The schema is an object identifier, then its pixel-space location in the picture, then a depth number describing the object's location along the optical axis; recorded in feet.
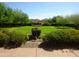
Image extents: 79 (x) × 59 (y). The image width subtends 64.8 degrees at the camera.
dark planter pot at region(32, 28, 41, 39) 7.54
